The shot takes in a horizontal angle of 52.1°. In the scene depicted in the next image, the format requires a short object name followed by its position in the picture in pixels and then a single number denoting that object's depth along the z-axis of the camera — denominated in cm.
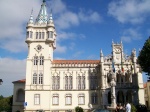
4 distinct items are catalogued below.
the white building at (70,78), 3863
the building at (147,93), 5316
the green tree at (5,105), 7159
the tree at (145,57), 3117
